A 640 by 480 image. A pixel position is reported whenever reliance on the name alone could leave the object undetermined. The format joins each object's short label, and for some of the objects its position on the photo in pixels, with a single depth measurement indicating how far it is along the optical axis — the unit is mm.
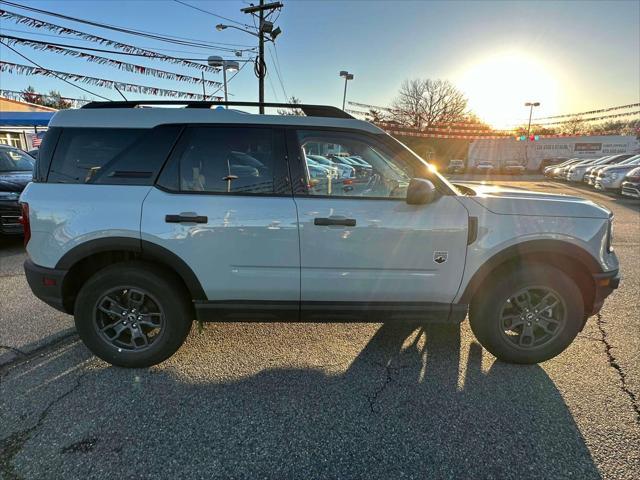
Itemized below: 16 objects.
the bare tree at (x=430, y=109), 50375
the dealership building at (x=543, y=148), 34750
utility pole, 13424
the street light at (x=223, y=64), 14461
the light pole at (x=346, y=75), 29188
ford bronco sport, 2609
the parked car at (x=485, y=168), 36625
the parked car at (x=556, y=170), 23350
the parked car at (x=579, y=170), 19602
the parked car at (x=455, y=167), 35984
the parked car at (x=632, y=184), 11680
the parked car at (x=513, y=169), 35188
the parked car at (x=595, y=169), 16172
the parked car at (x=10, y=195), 5629
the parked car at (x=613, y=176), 13812
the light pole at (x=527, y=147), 39875
